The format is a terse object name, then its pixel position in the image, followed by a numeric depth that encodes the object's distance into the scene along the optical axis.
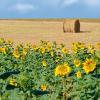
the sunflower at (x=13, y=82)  5.25
